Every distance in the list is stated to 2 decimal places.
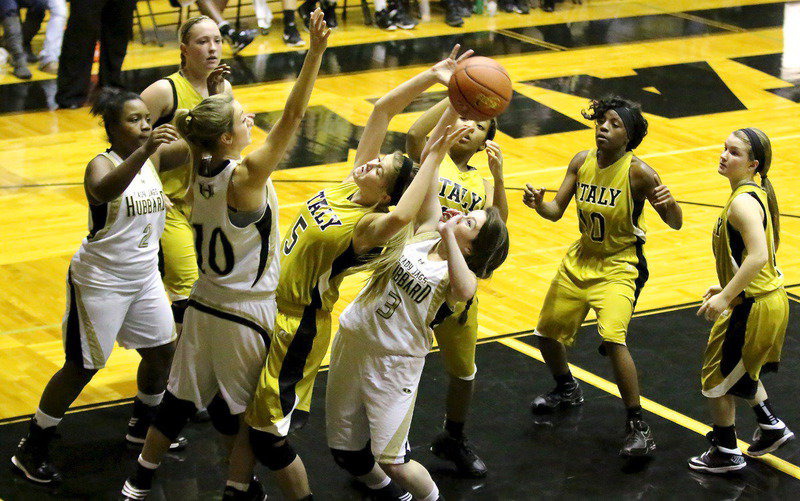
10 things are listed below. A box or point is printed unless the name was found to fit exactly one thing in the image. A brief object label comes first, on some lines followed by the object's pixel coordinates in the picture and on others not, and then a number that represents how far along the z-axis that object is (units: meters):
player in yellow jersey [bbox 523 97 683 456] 10.92
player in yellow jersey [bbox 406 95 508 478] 10.09
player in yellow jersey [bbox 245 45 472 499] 8.59
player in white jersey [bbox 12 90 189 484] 9.61
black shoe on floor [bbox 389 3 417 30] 28.94
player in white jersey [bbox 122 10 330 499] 8.41
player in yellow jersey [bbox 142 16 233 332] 11.12
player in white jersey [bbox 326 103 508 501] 8.66
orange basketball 9.77
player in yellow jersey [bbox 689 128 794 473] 10.12
